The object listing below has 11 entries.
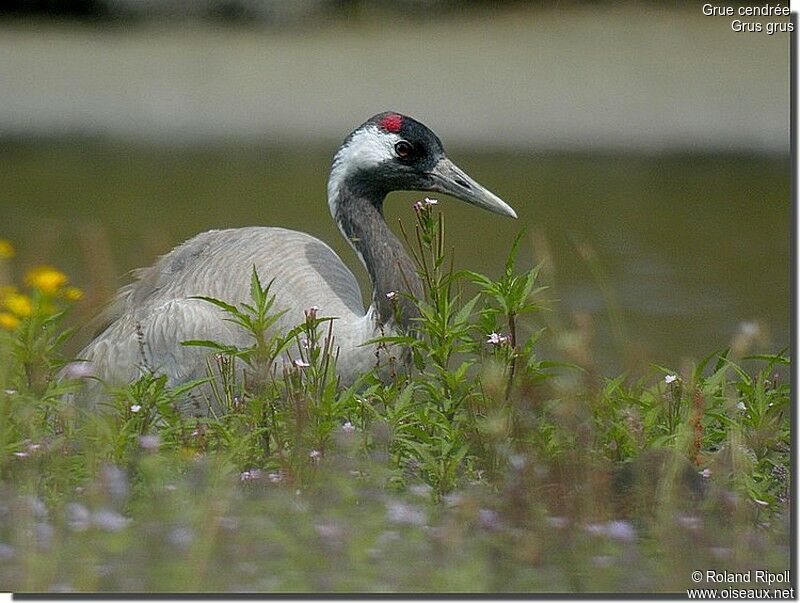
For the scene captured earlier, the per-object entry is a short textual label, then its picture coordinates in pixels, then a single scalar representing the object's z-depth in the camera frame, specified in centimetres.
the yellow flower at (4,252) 1020
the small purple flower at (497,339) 811
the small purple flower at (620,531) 702
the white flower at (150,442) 740
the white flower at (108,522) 682
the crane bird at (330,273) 985
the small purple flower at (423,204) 848
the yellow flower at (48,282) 882
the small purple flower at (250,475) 773
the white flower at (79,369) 812
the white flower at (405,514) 711
